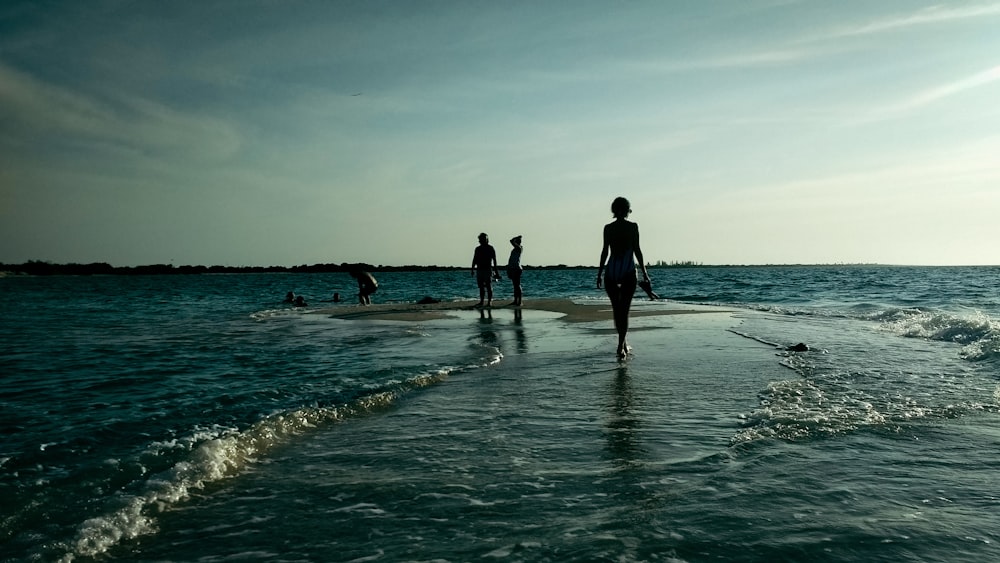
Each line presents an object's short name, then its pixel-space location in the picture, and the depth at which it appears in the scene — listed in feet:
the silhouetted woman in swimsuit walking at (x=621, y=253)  31.24
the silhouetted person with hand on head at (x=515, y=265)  66.28
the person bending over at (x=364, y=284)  76.07
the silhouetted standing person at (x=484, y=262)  63.82
